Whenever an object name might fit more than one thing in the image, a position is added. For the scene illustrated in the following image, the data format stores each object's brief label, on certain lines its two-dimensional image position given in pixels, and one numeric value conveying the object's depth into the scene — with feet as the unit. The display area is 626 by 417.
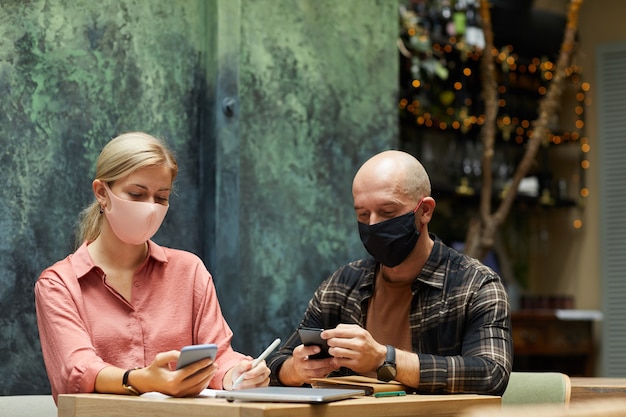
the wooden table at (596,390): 9.46
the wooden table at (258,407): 6.14
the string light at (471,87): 22.33
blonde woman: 8.13
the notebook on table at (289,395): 6.29
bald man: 8.30
